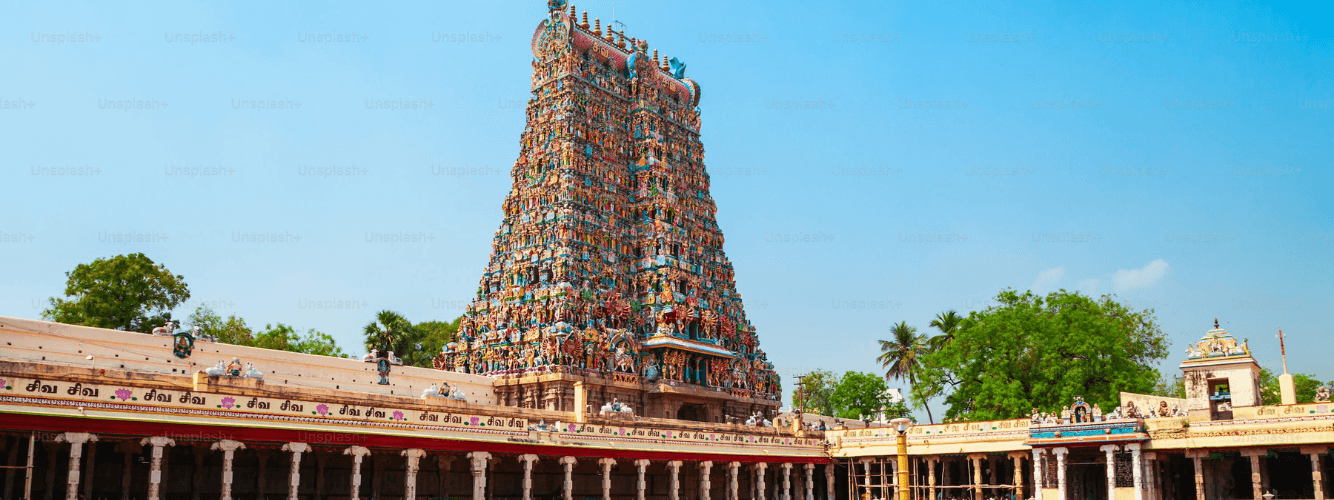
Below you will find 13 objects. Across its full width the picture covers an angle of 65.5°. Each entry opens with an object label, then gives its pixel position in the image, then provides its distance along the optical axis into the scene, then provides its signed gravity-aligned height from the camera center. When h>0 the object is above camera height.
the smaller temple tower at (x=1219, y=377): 43.81 +3.39
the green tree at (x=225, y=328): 70.00 +8.58
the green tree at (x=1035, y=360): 56.22 +5.34
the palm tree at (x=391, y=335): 81.12 +9.30
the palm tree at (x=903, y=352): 86.69 +8.66
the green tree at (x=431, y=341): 84.81 +9.37
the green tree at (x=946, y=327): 81.75 +10.21
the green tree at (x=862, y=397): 82.88 +4.69
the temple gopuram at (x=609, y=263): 58.97 +11.68
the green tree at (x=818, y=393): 96.75 +5.86
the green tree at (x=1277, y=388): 68.31 +4.82
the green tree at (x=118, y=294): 58.06 +8.99
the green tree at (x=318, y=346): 78.00 +8.15
